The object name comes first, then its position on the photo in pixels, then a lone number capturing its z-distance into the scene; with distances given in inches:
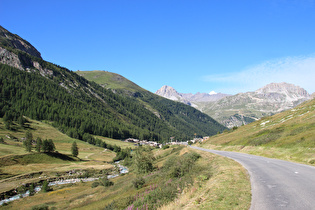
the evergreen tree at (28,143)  3790.4
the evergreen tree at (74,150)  4631.2
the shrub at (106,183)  2314.8
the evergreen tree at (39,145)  3937.0
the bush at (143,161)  2068.4
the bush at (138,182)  1560.2
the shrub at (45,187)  2399.1
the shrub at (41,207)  1649.9
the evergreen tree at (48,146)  3986.2
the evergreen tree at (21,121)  6003.9
